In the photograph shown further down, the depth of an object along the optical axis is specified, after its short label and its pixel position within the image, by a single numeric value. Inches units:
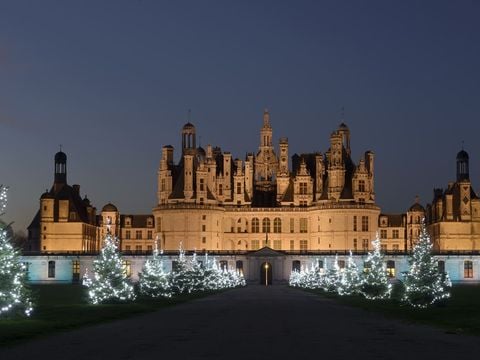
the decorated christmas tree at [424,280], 1852.9
